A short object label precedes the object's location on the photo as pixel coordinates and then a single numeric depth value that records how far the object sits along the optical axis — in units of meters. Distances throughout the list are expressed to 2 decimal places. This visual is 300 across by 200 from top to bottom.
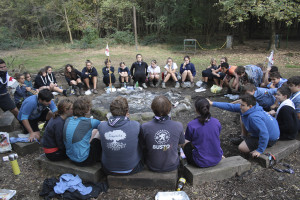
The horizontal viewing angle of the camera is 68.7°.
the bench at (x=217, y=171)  2.61
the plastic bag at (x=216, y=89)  6.36
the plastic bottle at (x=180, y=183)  2.56
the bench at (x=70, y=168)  2.68
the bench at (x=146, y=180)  2.54
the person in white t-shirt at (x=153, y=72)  7.12
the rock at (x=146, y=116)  4.58
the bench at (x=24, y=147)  3.46
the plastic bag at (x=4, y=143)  3.46
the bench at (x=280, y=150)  2.87
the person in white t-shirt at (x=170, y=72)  7.07
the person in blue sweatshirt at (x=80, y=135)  2.63
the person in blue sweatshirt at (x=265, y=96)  4.14
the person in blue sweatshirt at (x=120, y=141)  2.40
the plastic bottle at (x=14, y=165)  2.89
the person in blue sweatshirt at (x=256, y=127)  2.82
